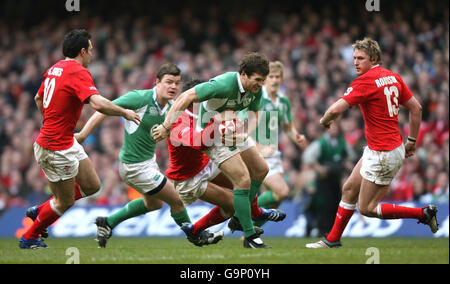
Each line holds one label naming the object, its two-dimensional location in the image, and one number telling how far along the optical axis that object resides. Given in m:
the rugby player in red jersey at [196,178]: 16.36
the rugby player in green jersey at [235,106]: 14.52
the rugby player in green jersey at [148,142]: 16.86
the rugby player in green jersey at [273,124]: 20.47
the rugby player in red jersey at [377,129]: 14.93
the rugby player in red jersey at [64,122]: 14.80
